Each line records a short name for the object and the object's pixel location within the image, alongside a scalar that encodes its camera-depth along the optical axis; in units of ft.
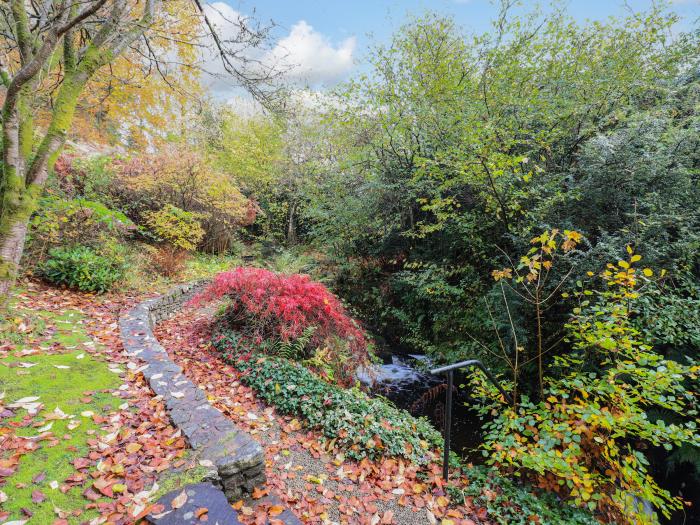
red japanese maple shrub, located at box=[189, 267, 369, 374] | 14.82
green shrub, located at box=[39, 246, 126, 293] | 16.67
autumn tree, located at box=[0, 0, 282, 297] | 11.12
